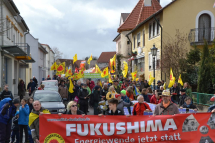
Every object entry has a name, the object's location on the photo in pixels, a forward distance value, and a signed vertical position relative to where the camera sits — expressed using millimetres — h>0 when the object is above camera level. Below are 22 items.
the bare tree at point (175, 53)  22188 +1412
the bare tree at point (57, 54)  98750 +6032
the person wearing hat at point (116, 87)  15570 -791
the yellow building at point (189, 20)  24312 +4235
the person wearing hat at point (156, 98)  11909 -1076
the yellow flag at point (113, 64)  33931 +900
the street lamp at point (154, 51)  18938 +1306
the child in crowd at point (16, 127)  9045 -1660
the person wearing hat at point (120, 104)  9254 -1021
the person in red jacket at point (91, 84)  20198 -817
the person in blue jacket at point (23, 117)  8875 -1323
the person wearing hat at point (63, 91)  17498 -1103
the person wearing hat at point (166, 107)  7270 -868
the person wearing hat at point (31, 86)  23695 -1093
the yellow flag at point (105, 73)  27094 -101
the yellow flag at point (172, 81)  16516 -524
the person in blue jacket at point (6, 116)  8180 -1190
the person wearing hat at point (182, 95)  13672 -1079
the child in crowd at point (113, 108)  7082 -869
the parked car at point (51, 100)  12699 -1293
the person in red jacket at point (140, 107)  8500 -1007
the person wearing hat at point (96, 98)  14197 -1235
